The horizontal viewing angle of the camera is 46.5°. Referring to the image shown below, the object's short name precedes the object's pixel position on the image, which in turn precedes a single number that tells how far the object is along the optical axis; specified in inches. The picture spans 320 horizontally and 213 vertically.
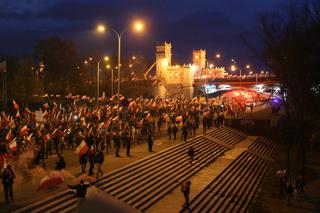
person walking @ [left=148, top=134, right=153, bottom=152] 944.3
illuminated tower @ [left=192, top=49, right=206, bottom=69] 4832.7
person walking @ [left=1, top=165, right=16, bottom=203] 525.4
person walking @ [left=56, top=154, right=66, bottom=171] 631.3
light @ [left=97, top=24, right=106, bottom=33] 864.9
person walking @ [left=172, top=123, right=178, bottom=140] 1139.3
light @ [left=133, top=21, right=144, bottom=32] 844.9
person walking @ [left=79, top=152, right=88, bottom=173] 696.1
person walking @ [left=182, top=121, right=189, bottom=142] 1098.1
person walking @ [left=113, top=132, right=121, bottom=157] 867.4
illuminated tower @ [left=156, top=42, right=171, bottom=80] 3869.1
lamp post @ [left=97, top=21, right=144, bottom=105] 846.5
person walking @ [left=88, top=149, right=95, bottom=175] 691.0
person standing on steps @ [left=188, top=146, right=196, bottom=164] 912.9
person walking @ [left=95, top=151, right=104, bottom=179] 689.6
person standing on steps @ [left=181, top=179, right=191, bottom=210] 621.4
